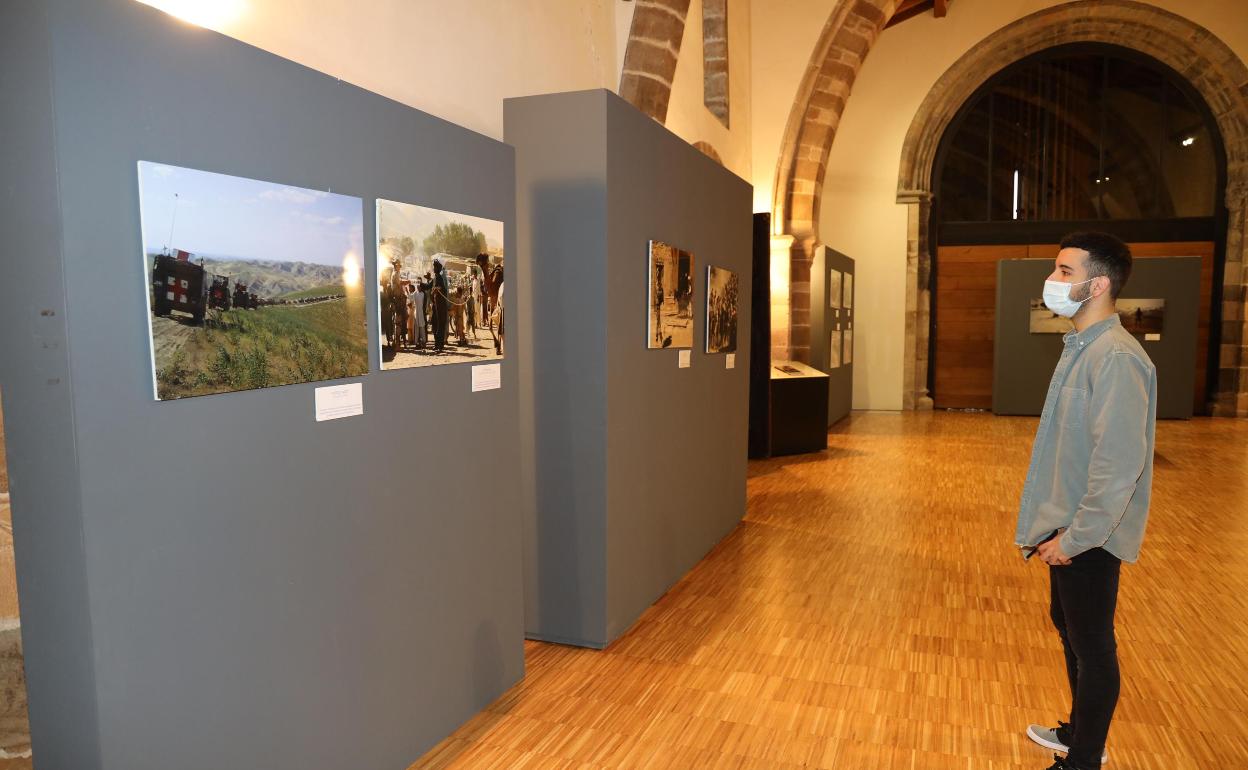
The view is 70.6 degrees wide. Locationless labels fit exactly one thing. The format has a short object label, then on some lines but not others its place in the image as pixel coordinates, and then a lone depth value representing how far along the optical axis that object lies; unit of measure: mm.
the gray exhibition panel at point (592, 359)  4051
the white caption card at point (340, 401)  2617
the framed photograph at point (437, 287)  2875
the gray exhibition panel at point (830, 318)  12148
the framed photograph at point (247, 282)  2068
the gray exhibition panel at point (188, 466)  1911
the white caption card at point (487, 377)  3396
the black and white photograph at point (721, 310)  5672
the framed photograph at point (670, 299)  4656
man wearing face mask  2586
